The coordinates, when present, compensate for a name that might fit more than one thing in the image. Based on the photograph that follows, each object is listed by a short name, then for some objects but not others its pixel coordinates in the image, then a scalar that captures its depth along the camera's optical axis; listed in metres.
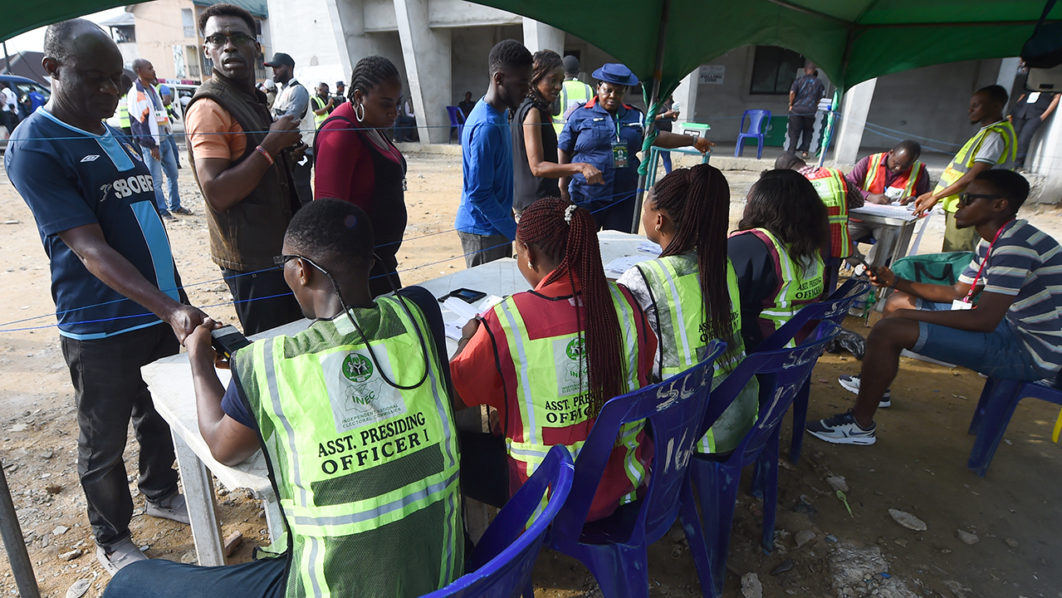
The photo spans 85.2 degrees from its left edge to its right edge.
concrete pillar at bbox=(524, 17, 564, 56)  11.27
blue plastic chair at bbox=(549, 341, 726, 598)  1.41
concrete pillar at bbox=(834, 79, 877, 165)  9.70
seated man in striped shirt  2.55
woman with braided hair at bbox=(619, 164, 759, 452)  1.86
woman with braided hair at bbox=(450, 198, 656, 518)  1.49
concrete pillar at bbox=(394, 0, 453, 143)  12.86
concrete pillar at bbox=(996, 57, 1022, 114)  9.20
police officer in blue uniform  3.72
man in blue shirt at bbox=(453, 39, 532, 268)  2.89
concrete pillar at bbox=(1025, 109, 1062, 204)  8.00
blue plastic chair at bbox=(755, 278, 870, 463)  2.18
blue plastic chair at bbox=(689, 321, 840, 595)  1.83
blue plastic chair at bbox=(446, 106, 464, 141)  14.35
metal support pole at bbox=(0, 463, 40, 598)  1.56
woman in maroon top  2.34
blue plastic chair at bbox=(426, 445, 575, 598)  0.93
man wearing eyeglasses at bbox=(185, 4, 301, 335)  2.06
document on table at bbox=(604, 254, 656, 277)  2.70
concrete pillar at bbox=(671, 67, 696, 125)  11.05
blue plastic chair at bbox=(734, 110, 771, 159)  11.31
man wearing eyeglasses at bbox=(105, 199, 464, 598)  1.09
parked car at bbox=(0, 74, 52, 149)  11.30
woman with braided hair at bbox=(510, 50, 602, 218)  3.25
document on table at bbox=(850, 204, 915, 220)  4.50
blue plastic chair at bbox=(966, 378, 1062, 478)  2.66
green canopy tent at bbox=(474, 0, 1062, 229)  3.23
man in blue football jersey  1.66
